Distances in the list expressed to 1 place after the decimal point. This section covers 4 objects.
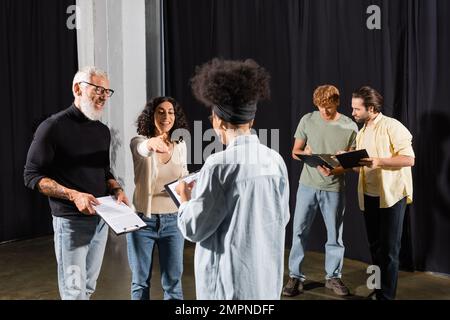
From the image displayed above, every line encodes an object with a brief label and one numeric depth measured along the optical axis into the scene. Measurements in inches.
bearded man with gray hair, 94.0
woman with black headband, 70.4
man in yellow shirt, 122.3
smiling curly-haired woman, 104.3
